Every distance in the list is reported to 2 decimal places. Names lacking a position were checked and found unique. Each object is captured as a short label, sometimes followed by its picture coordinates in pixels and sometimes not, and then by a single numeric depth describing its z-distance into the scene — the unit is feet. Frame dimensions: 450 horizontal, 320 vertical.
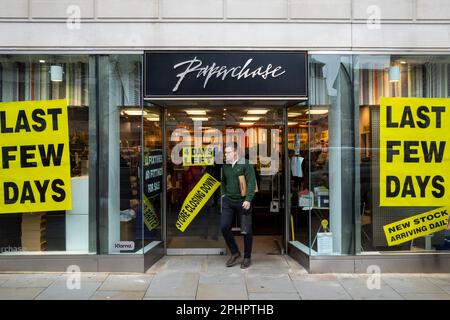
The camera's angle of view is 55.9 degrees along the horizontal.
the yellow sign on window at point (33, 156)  23.21
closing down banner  27.02
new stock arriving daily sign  23.67
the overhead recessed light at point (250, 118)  27.27
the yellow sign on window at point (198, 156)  26.89
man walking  23.68
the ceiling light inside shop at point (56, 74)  23.85
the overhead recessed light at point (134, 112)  23.70
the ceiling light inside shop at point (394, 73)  23.75
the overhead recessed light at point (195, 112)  26.61
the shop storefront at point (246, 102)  23.02
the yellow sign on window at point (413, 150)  23.25
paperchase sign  23.00
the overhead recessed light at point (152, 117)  24.57
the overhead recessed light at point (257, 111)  26.97
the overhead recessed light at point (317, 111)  23.82
